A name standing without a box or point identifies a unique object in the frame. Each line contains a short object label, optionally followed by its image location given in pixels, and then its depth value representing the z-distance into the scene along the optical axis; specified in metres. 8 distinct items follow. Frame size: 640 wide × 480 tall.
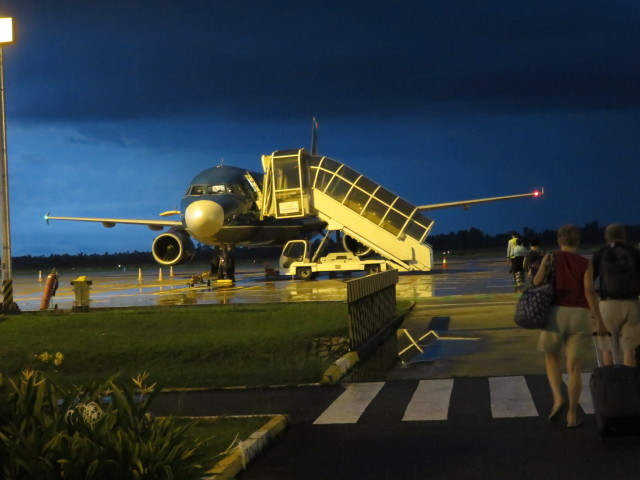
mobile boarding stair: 31.33
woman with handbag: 7.76
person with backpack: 8.19
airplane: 31.67
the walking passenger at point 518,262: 25.38
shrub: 4.68
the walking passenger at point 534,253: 16.14
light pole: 21.17
